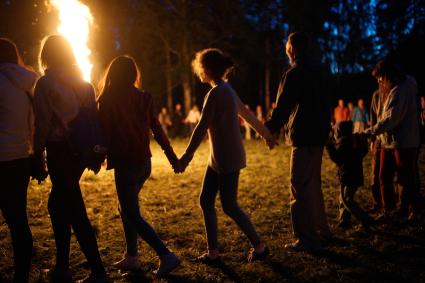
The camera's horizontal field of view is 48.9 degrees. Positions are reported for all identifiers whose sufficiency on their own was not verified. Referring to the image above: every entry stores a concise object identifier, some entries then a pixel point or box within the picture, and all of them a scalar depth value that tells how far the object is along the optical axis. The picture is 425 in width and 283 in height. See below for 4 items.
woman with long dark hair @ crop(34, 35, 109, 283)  4.01
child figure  5.87
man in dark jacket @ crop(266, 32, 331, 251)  5.00
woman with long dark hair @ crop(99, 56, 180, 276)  4.35
